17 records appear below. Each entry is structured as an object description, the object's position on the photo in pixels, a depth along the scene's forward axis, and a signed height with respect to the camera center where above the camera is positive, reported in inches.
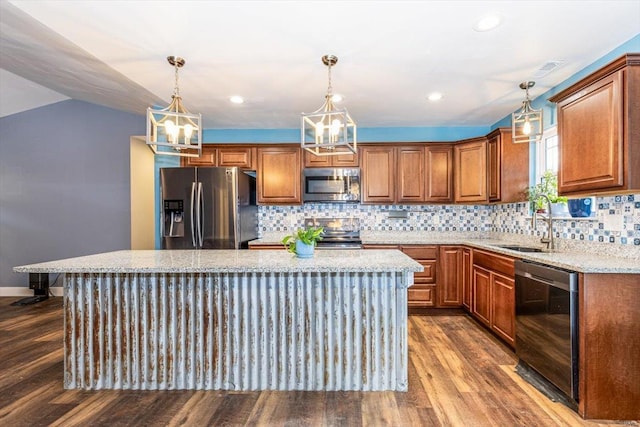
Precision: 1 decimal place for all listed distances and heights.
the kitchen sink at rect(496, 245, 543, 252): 122.4 -13.9
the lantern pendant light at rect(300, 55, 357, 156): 82.4 +21.3
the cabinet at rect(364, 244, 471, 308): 156.6 -31.0
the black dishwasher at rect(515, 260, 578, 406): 79.0 -29.7
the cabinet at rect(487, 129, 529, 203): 141.2 +18.7
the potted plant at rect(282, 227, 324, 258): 90.2 -8.2
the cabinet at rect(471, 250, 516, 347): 113.7 -31.2
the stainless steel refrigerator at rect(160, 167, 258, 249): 151.4 +2.1
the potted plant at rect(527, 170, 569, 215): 117.6 +5.1
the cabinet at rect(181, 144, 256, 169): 174.9 +30.0
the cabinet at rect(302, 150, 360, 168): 171.8 +26.9
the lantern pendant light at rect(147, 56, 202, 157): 87.9 +23.8
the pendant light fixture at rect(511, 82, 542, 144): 106.0 +29.1
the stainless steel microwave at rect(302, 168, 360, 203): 170.2 +14.2
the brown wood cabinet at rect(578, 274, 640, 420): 75.5 -31.1
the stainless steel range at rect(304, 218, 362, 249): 176.1 -8.6
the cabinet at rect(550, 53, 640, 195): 75.5 +20.3
